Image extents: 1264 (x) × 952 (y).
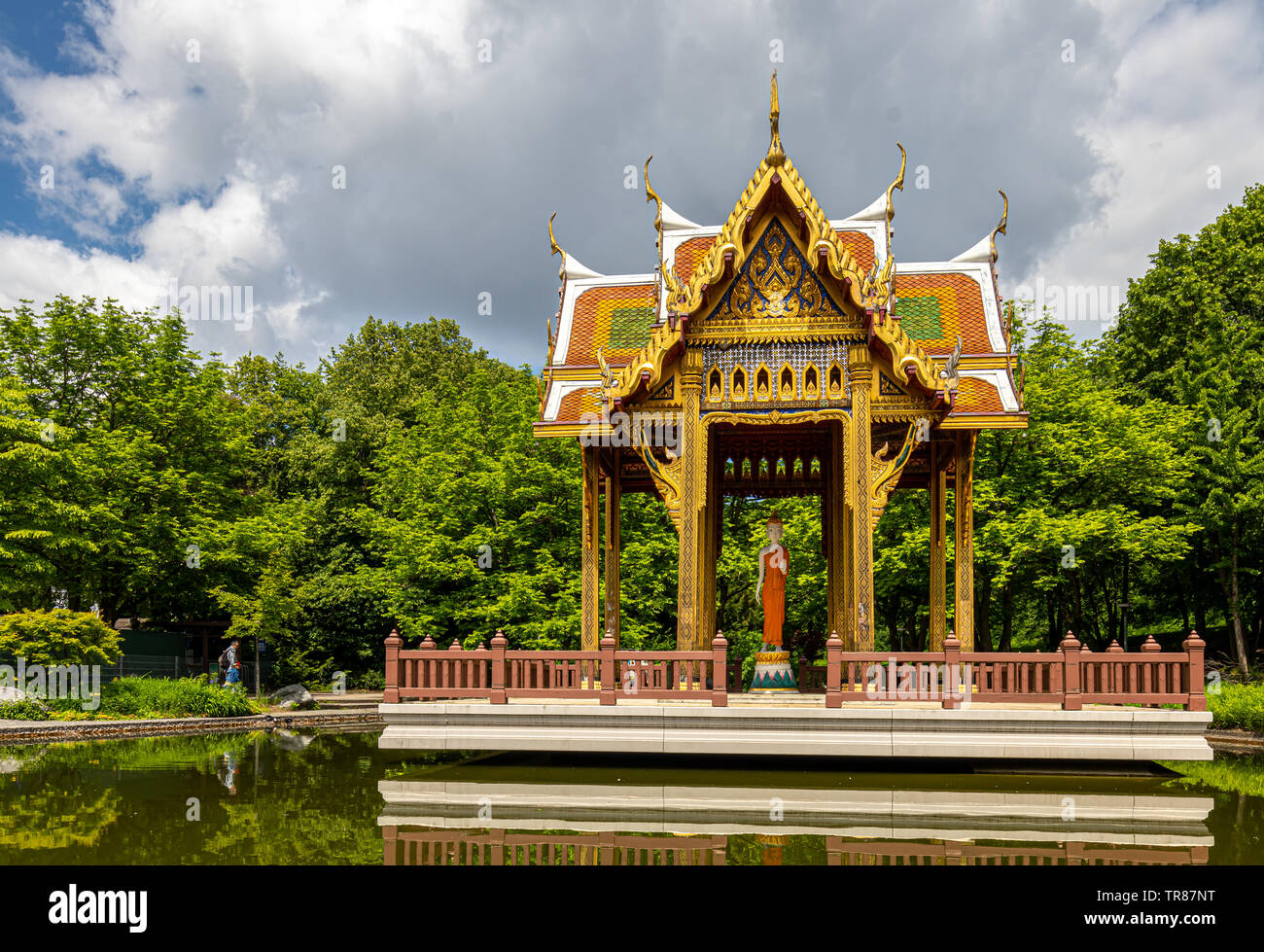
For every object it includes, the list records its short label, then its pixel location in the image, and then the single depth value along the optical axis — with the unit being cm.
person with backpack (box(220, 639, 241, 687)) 2397
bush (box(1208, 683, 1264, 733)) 1828
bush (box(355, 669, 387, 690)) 2945
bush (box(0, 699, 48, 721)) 1827
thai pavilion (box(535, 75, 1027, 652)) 1359
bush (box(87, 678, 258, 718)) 2006
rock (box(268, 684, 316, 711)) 2423
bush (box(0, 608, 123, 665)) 1938
